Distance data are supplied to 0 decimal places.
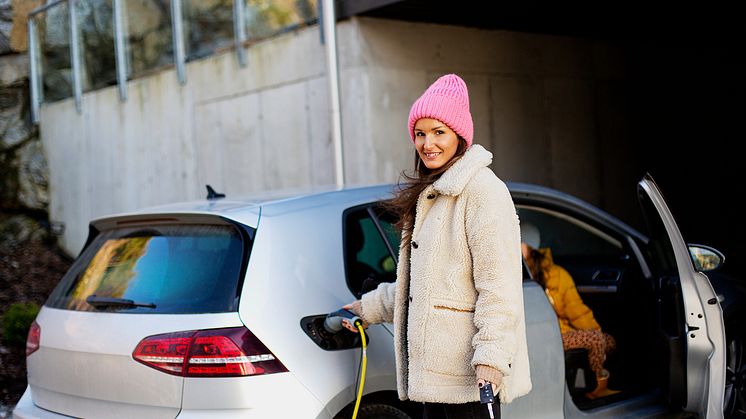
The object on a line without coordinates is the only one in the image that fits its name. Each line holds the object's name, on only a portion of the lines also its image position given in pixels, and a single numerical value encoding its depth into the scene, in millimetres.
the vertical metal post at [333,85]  8609
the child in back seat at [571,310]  4969
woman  2947
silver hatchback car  3385
